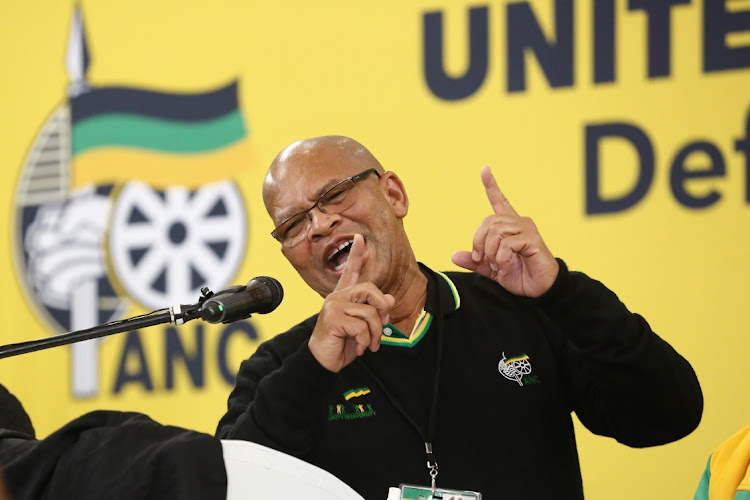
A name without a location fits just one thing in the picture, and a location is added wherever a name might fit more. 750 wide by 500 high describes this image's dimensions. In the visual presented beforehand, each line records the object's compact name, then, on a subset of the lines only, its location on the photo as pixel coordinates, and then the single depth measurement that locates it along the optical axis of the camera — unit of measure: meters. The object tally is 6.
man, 4.92
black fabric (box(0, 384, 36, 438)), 5.03
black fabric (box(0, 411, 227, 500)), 3.97
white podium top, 4.03
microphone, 4.71
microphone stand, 4.71
